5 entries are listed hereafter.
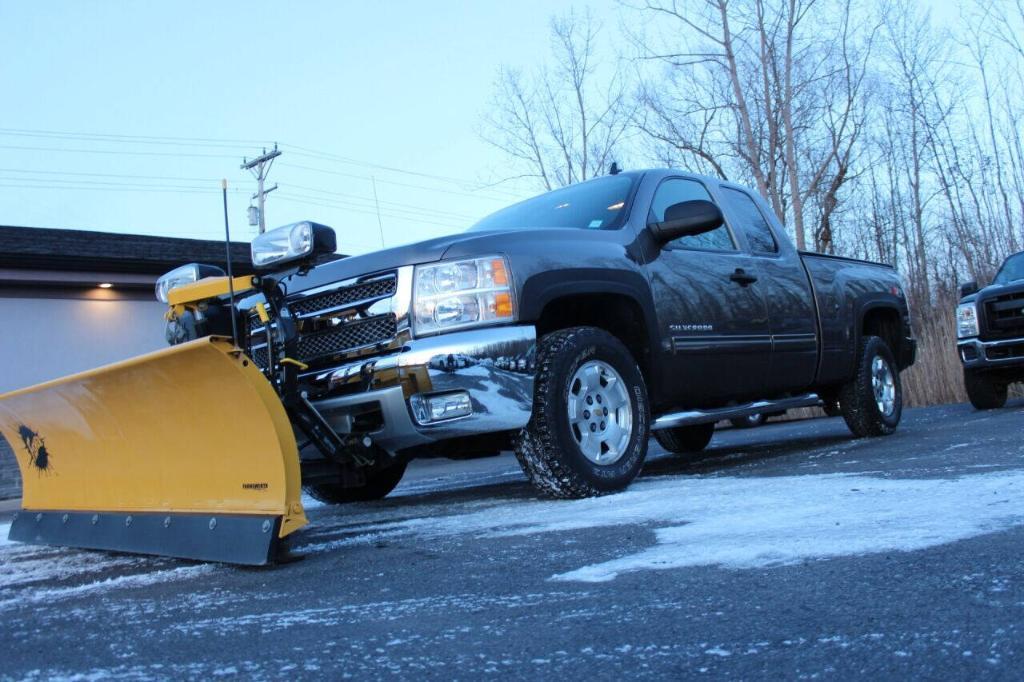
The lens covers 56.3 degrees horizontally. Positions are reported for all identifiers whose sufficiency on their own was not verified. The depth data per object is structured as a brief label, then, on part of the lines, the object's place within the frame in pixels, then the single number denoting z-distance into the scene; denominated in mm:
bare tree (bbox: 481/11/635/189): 23891
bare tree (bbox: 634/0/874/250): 20641
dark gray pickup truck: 4109
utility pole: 27938
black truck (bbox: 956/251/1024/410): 10227
